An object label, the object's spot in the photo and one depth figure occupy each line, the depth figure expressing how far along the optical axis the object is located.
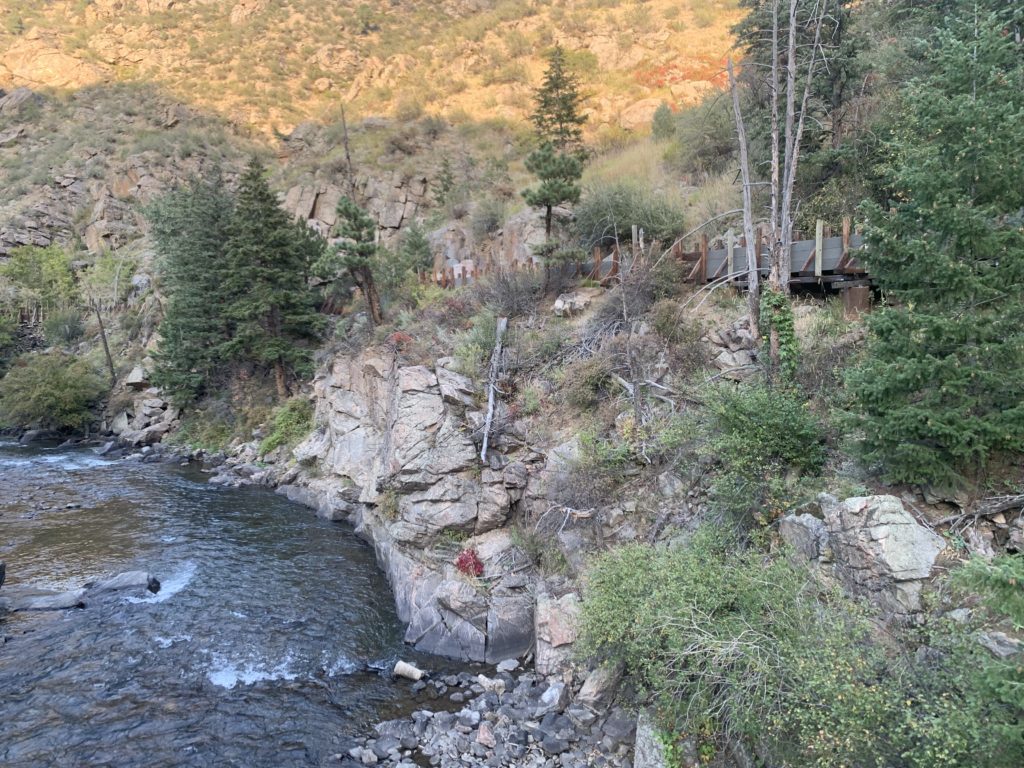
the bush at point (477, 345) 13.90
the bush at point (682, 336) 11.13
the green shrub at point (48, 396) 27.84
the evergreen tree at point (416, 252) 23.69
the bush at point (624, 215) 16.08
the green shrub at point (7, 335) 34.03
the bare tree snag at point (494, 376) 12.18
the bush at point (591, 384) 11.74
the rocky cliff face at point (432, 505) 9.98
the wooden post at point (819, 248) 11.22
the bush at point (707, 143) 19.78
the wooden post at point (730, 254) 12.55
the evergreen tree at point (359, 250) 19.92
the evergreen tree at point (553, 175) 16.34
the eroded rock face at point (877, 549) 5.86
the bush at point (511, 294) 15.92
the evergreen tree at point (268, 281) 23.11
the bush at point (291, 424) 21.92
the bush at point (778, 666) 4.46
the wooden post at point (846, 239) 10.74
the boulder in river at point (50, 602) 11.13
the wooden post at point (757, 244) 12.27
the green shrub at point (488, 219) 23.84
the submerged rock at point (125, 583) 11.81
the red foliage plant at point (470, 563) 10.71
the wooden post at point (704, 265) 13.37
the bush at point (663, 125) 27.08
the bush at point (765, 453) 7.71
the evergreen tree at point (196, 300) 26.16
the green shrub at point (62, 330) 38.69
